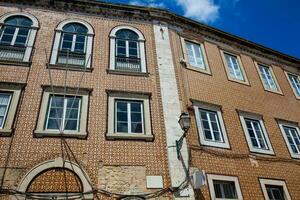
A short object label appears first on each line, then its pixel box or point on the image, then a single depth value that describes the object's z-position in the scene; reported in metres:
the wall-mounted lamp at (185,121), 8.49
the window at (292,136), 12.23
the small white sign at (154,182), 8.49
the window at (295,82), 15.96
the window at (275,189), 10.19
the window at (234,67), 13.61
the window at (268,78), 14.77
